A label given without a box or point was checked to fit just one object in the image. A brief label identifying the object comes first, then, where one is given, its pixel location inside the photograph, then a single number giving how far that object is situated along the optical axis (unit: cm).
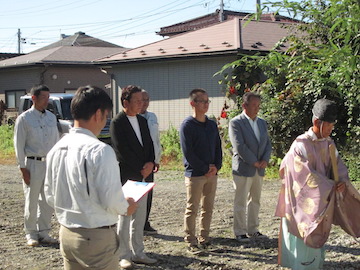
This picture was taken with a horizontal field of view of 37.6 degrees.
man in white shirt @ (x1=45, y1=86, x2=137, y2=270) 322
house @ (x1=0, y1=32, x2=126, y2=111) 2428
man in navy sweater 605
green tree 1066
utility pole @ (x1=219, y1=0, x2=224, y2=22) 3262
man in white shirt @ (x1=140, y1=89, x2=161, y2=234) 695
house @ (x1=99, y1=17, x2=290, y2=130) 1594
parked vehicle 1672
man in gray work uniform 629
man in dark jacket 557
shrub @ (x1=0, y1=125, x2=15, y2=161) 1765
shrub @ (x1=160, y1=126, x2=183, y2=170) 1429
